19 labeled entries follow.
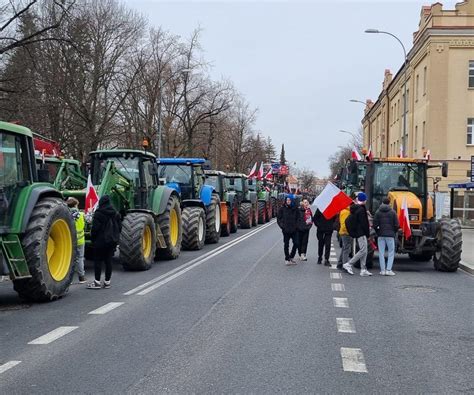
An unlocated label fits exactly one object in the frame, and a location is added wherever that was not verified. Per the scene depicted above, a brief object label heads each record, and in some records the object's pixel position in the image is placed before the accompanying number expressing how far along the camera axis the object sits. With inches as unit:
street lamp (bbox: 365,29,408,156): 1165.1
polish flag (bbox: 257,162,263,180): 1480.1
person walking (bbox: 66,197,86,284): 440.8
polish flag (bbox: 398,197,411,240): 534.3
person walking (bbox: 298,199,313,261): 577.9
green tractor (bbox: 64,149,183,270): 486.3
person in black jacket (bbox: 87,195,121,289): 406.0
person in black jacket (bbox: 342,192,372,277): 505.4
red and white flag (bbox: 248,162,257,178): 1373.2
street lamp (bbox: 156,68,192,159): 1280.6
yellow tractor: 525.3
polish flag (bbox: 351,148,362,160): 688.4
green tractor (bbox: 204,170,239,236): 919.0
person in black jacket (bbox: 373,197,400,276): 502.6
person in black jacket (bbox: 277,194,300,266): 568.7
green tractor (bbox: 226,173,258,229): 1136.2
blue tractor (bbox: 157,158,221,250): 687.7
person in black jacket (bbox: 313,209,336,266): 576.1
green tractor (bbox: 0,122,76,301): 332.2
